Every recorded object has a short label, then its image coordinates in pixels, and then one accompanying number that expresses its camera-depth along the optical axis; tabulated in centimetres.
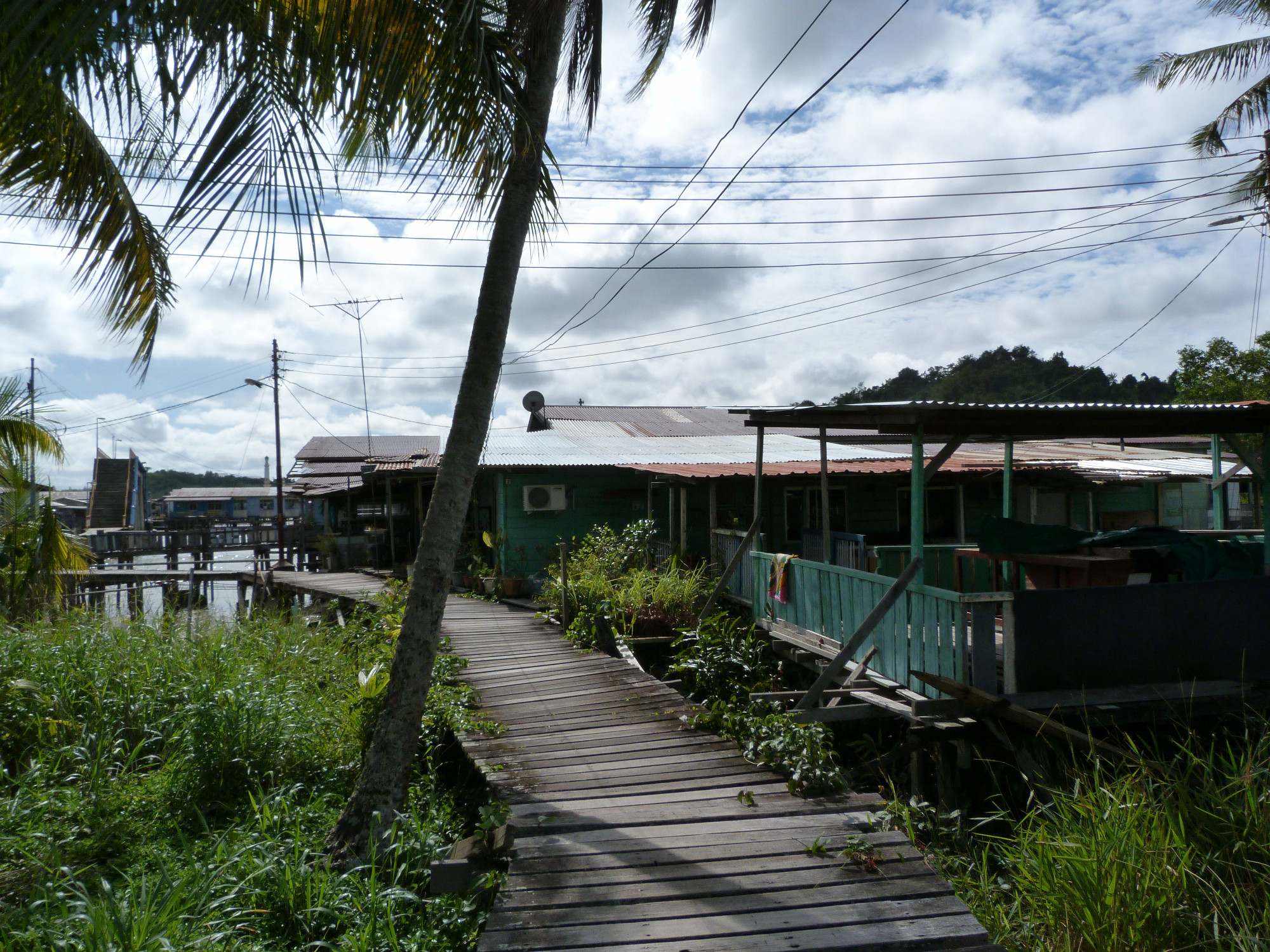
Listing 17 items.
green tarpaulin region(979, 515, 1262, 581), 816
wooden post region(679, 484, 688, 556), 1363
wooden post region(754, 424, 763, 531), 1040
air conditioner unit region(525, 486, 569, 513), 1684
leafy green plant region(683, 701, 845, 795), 556
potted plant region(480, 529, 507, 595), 1658
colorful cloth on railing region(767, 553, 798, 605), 993
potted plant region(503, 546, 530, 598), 1639
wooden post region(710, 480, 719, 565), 1294
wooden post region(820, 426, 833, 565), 1017
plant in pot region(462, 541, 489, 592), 1734
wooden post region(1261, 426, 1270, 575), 818
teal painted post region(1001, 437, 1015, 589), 1026
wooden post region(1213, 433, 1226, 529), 1105
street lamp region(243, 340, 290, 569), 2888
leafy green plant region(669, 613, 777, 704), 927
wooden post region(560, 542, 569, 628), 1193
